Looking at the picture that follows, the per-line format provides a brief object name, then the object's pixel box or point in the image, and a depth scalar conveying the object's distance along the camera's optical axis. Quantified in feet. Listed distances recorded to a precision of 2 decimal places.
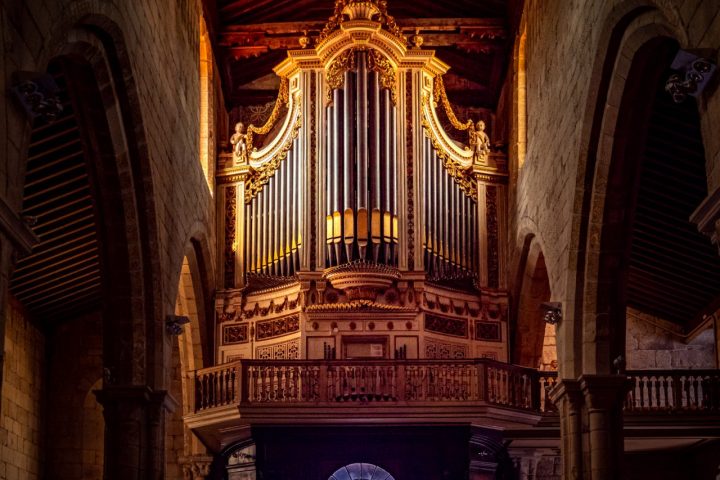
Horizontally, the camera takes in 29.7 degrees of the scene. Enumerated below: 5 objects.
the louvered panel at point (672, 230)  55.52
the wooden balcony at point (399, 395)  65.82
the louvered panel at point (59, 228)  54.54
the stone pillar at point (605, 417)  53.93
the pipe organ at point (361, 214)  70.95
